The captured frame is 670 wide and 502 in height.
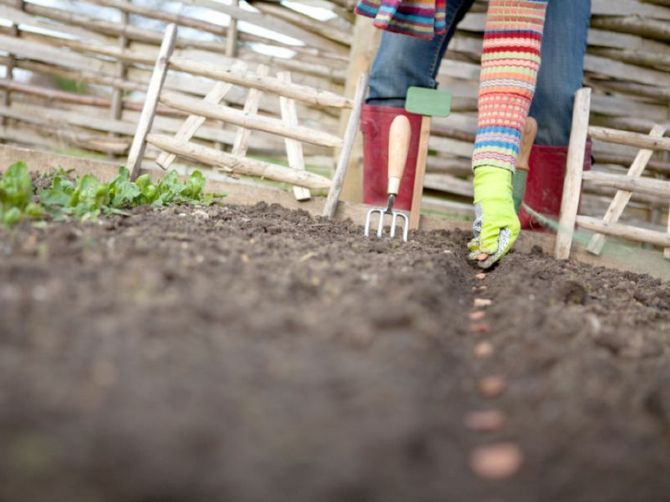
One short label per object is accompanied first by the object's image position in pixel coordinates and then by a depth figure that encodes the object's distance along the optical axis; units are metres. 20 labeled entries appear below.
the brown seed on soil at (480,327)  1.37
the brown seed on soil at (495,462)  0.81
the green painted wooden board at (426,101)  2.73
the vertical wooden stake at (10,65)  5.00
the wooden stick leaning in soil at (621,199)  2.67
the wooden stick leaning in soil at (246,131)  2.99
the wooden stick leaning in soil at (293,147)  2.88
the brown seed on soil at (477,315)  1.49
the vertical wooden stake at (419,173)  2.80
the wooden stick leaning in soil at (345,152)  2.76
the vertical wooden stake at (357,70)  3.52
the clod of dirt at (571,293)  1.72
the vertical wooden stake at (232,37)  4.73
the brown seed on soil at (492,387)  1.04
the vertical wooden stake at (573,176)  2.65
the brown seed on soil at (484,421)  0.92
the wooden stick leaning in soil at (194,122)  3.02
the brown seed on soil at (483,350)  1.21
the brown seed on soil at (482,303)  1.64
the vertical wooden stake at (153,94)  2.92
